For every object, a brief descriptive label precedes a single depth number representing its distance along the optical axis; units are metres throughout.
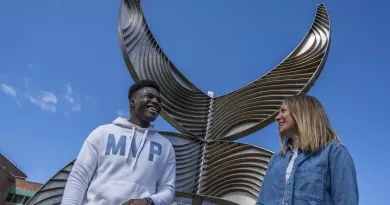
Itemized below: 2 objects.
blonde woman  2.53
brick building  32.09
